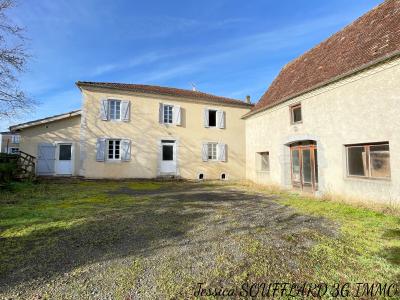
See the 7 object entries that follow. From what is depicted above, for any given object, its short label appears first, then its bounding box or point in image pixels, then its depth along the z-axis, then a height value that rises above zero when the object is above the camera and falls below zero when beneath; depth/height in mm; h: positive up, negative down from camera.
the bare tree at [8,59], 10828 +5055
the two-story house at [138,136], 13461 +1957
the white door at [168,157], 14703 +727
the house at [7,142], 36372 +4199
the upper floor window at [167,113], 15148 +3554
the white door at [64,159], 13547 +563
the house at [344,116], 6566 +1819
